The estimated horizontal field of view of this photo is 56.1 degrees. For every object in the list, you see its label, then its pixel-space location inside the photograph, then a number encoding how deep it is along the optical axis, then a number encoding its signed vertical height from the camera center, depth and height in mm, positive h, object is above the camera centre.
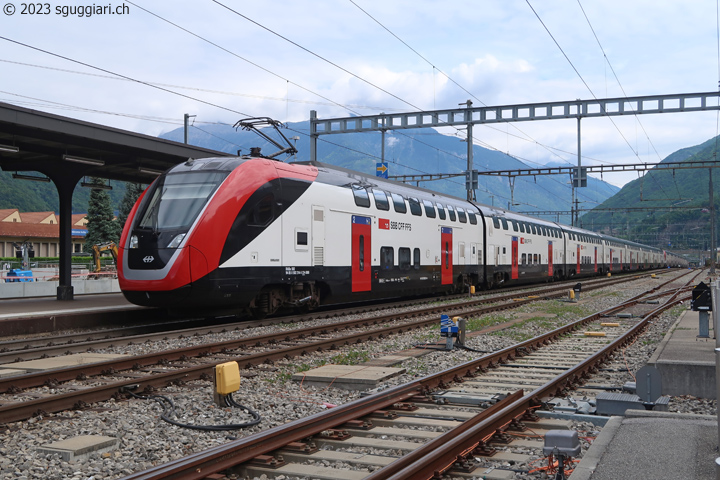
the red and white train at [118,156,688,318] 13852 +491
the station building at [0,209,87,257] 69250 +2488
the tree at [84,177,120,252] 70812 +4058
